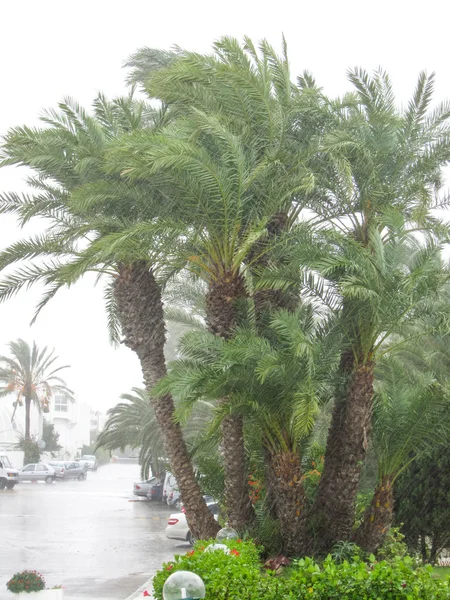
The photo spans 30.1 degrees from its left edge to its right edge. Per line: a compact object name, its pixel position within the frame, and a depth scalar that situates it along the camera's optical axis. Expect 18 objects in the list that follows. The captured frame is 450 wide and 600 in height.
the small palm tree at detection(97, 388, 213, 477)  36.72
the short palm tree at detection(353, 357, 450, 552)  12.73
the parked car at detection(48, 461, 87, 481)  56.49
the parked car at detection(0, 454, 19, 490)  44.22
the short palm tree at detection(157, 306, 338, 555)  11.32
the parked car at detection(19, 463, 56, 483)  52.94
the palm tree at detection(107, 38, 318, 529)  11.82
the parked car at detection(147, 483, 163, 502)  40.28
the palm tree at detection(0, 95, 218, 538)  12.44
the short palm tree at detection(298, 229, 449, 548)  11.52
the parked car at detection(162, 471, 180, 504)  35.00
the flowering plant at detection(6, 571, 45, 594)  12.54
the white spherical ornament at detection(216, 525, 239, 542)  12.18
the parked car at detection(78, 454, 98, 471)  84.05
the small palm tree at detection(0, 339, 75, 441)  55.12
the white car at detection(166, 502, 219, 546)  21.45
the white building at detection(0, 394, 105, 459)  74.88
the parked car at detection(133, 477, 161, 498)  40.26
